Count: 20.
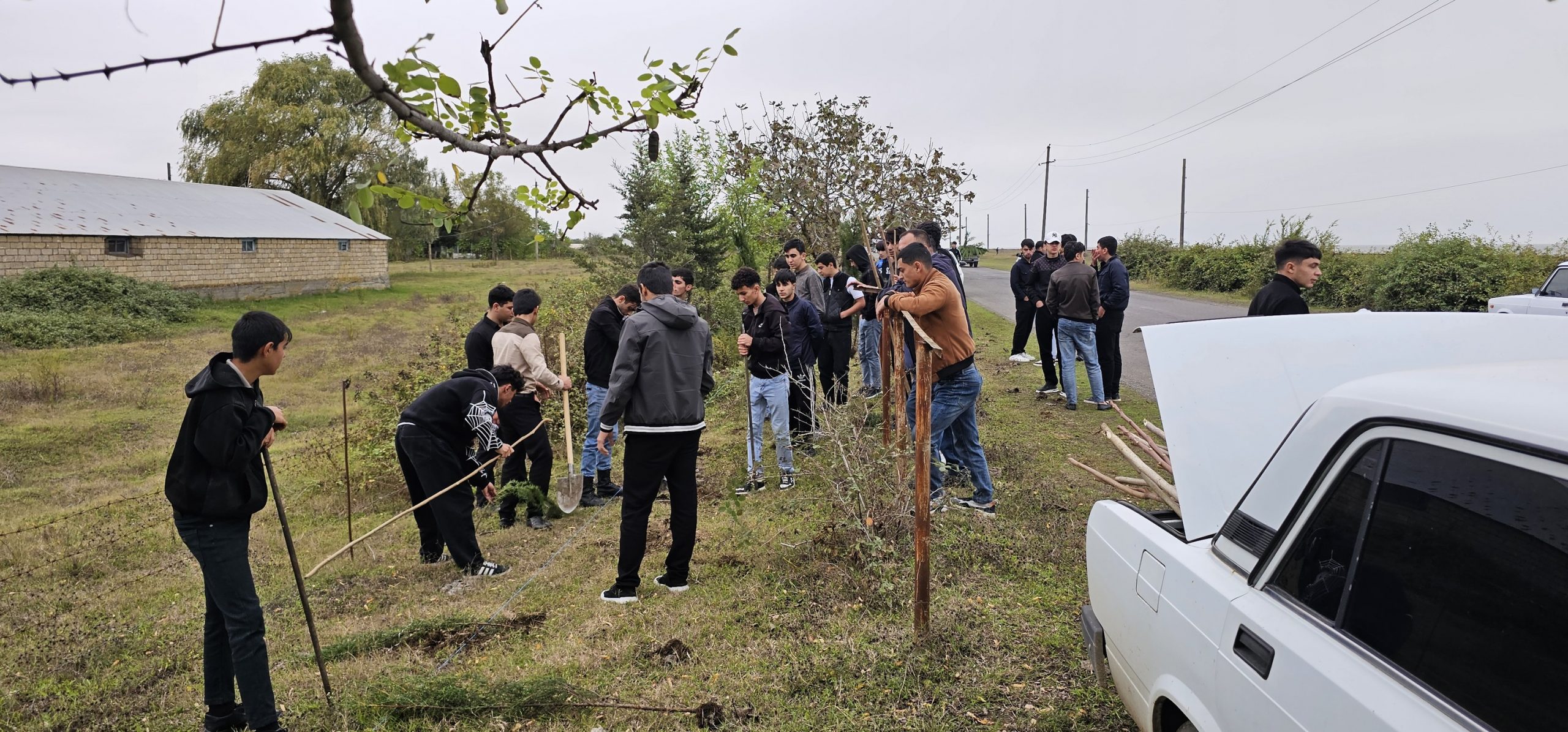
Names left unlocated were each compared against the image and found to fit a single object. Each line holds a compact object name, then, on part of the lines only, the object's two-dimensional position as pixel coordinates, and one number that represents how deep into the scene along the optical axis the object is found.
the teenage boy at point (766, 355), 6.80
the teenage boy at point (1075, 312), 8.80
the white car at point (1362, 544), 1.53
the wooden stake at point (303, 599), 3.64
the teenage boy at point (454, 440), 5.65
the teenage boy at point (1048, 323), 10.02
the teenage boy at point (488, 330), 6.96
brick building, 25.41
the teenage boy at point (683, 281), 7.08
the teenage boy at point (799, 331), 7.24
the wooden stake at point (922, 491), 3.88
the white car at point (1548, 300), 12.25
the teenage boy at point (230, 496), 3.40
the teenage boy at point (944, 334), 5.28
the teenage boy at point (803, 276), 8.54
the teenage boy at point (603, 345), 7.28
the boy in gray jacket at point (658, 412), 4.81
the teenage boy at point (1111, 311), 9.11
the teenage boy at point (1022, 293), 11.59
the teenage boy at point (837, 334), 8.56
